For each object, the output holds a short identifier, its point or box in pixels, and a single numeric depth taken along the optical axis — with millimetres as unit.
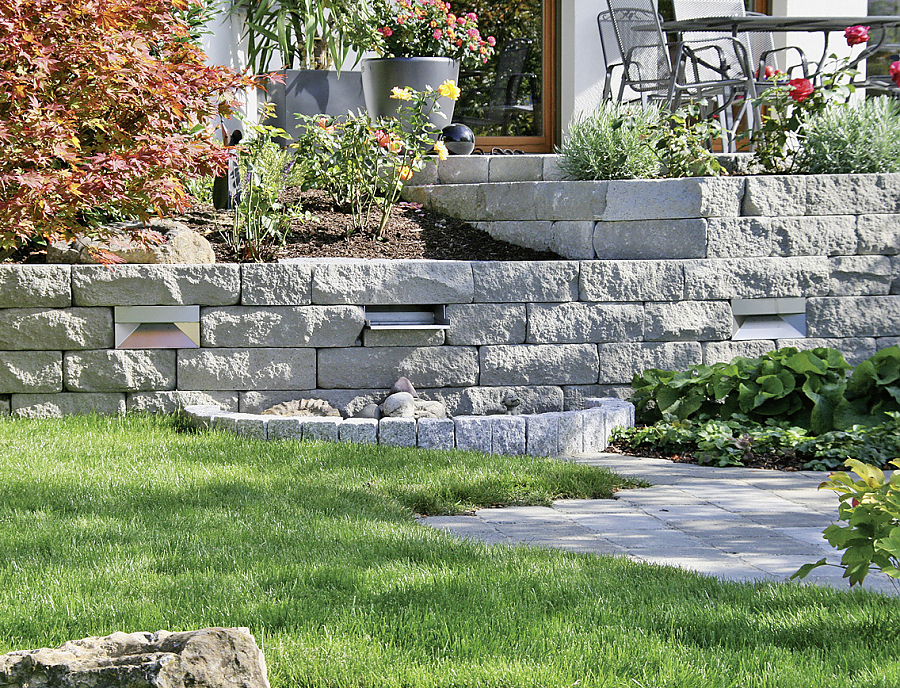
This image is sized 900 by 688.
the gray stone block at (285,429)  8750
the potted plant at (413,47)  13992
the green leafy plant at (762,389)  9414
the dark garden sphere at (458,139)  13172
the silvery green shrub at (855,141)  11508
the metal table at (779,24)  12375
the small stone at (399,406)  9242
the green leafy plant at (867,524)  4062
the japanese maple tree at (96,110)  7562
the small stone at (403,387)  9781
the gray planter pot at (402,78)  13922
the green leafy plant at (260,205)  10359
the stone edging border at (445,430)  8742
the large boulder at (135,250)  9586
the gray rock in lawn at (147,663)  2932
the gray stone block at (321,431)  8742
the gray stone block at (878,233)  11125
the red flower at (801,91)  12047
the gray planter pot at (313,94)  14633
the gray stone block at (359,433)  8734
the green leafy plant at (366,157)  11422
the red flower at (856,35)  12625
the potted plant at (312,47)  14648
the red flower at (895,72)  12322
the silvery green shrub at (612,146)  11164
